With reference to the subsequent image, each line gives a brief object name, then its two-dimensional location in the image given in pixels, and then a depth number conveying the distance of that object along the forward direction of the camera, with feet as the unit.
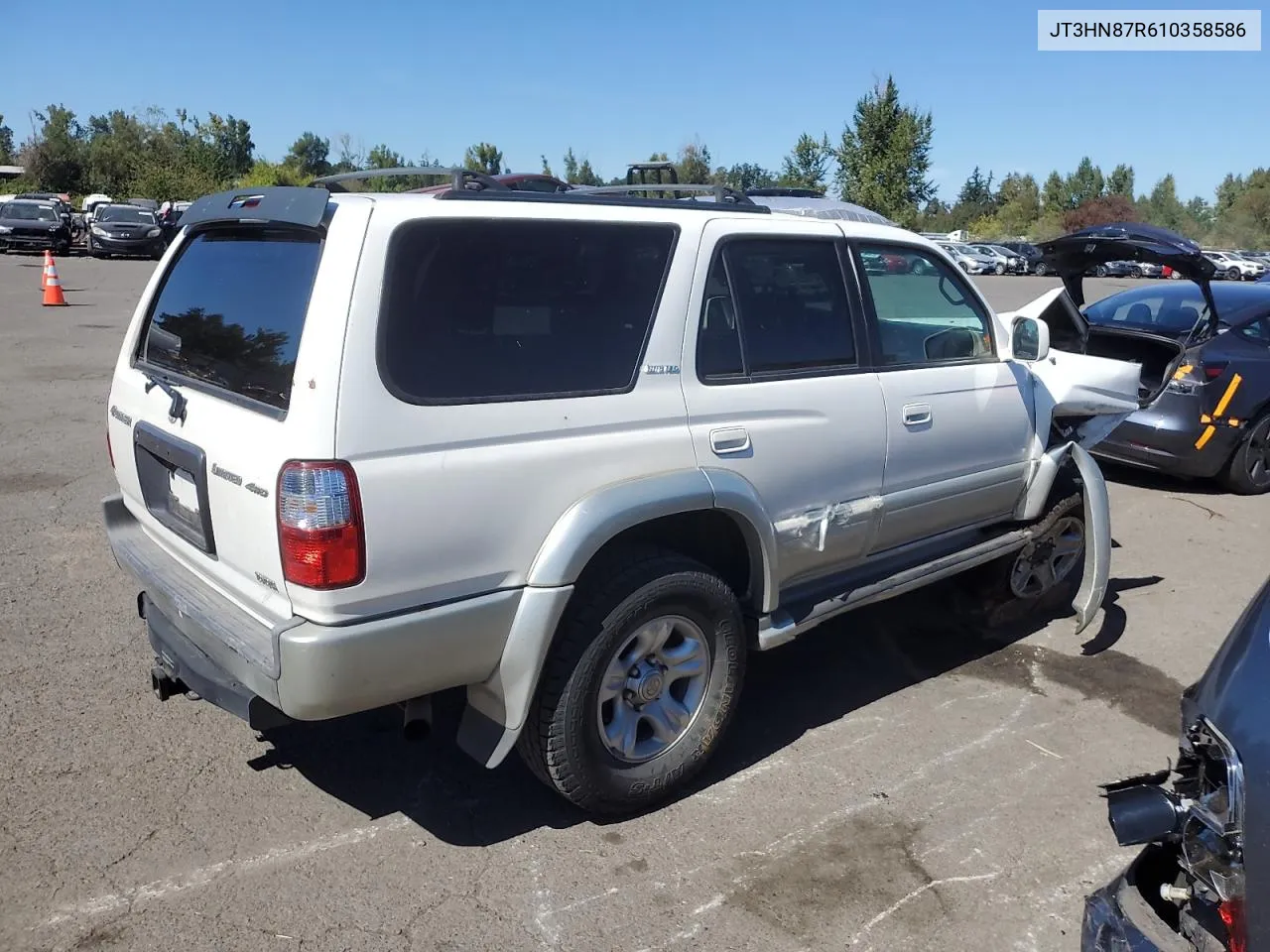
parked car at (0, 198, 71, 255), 94.63
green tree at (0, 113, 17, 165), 250.57
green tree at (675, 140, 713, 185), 125.29
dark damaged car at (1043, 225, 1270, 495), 24.79
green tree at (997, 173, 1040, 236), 274.57
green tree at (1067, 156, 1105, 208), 289.33
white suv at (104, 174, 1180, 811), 9.08
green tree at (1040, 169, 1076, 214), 285.23
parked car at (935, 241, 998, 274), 148.09
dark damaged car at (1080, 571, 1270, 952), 5.95
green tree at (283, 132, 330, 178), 324.80
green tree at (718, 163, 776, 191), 218.59
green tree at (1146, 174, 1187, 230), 278.05
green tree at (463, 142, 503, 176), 169.78
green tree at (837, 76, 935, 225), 135.03
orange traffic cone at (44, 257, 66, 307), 54.90
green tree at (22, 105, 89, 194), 196.85
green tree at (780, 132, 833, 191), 170.30
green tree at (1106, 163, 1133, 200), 301.92
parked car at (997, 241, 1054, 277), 157.77
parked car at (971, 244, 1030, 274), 160.33
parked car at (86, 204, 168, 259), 91.97
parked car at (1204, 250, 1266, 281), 156.39
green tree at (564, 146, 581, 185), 237.00
